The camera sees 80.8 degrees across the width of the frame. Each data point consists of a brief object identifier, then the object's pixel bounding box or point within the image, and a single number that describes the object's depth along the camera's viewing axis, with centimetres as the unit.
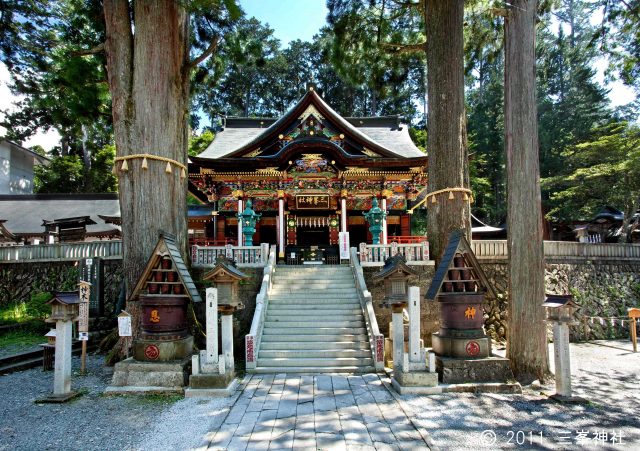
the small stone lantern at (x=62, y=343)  579
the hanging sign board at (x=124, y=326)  703
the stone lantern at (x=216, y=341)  592
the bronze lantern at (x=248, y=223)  1292
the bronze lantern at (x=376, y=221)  1330
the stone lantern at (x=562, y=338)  576
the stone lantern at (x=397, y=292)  673
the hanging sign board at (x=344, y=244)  1237
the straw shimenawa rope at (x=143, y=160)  762
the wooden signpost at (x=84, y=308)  781
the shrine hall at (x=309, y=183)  1433
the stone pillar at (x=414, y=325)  620
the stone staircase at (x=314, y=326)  757
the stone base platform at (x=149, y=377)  599
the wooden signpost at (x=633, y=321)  1028
